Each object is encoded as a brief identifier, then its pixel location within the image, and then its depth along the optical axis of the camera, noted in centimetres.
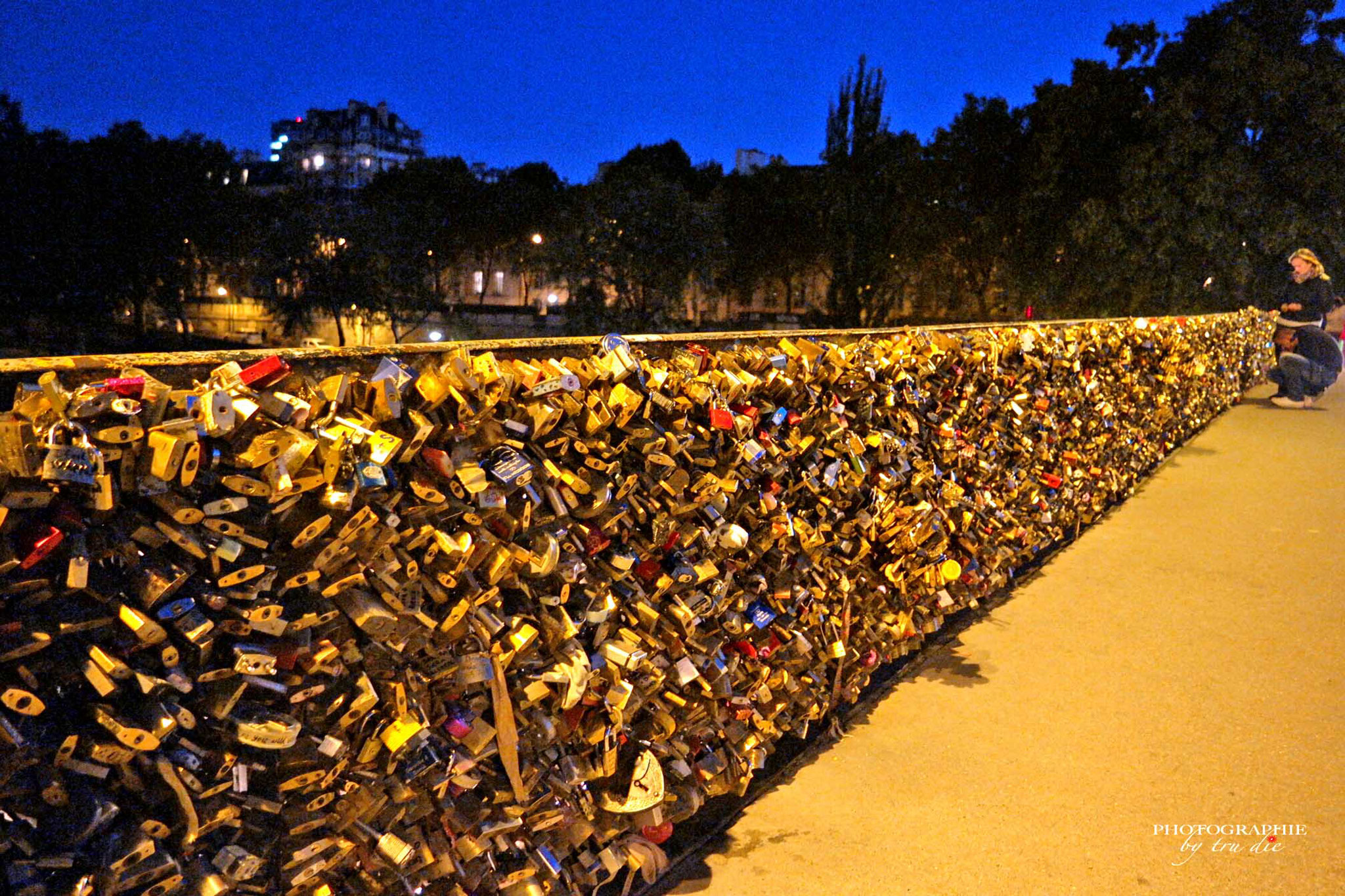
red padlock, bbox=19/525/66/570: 139
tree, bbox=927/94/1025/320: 3117
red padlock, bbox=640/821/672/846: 285
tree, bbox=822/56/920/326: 3562
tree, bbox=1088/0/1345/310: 2359
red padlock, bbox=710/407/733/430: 284
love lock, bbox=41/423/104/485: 137
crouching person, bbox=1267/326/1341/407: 1510
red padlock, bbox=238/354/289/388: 170
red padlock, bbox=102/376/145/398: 151
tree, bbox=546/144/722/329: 3534
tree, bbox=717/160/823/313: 4647
